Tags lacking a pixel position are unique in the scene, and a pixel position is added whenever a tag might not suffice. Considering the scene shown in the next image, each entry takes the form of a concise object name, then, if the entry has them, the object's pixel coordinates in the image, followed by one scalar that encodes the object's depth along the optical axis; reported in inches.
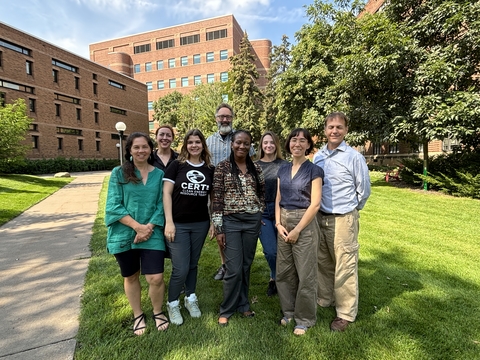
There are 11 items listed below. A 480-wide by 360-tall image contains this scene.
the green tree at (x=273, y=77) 1193.3
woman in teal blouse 97.0
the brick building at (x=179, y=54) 1851.6
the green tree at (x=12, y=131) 515.5
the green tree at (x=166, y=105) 1669.9
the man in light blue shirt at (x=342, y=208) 105.0
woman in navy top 100.3
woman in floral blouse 104.6
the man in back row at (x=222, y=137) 144.2
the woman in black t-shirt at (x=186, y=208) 103.9
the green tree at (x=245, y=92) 1172.5
